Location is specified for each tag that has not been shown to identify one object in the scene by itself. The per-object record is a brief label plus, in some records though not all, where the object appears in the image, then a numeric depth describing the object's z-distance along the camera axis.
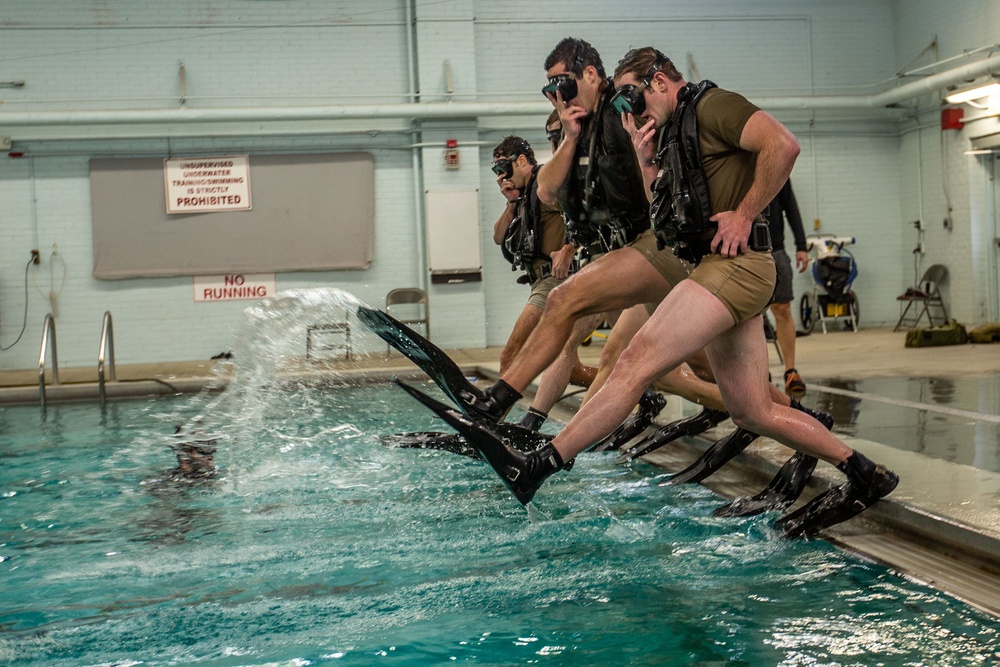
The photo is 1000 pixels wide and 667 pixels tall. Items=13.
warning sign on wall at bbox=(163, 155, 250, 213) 14.96
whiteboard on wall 15.30
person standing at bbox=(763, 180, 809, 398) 7.57
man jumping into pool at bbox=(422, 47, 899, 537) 3.52
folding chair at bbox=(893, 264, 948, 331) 15.23
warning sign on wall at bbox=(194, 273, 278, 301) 15.25
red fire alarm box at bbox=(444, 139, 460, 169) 15.34
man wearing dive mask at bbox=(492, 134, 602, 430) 6.05
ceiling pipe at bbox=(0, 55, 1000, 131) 13.94
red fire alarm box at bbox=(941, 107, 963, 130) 15.01
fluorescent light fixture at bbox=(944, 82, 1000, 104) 13.84
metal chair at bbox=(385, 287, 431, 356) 15.05
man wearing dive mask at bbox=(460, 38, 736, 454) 4.45
